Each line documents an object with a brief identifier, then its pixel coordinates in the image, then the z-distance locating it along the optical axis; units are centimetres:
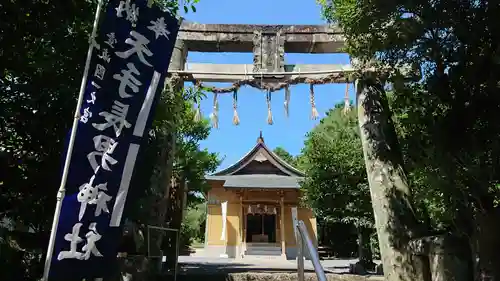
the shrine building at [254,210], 1911
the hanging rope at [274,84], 734
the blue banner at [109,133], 336
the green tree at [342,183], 1185
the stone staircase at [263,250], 1888
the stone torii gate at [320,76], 574
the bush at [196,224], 2591
